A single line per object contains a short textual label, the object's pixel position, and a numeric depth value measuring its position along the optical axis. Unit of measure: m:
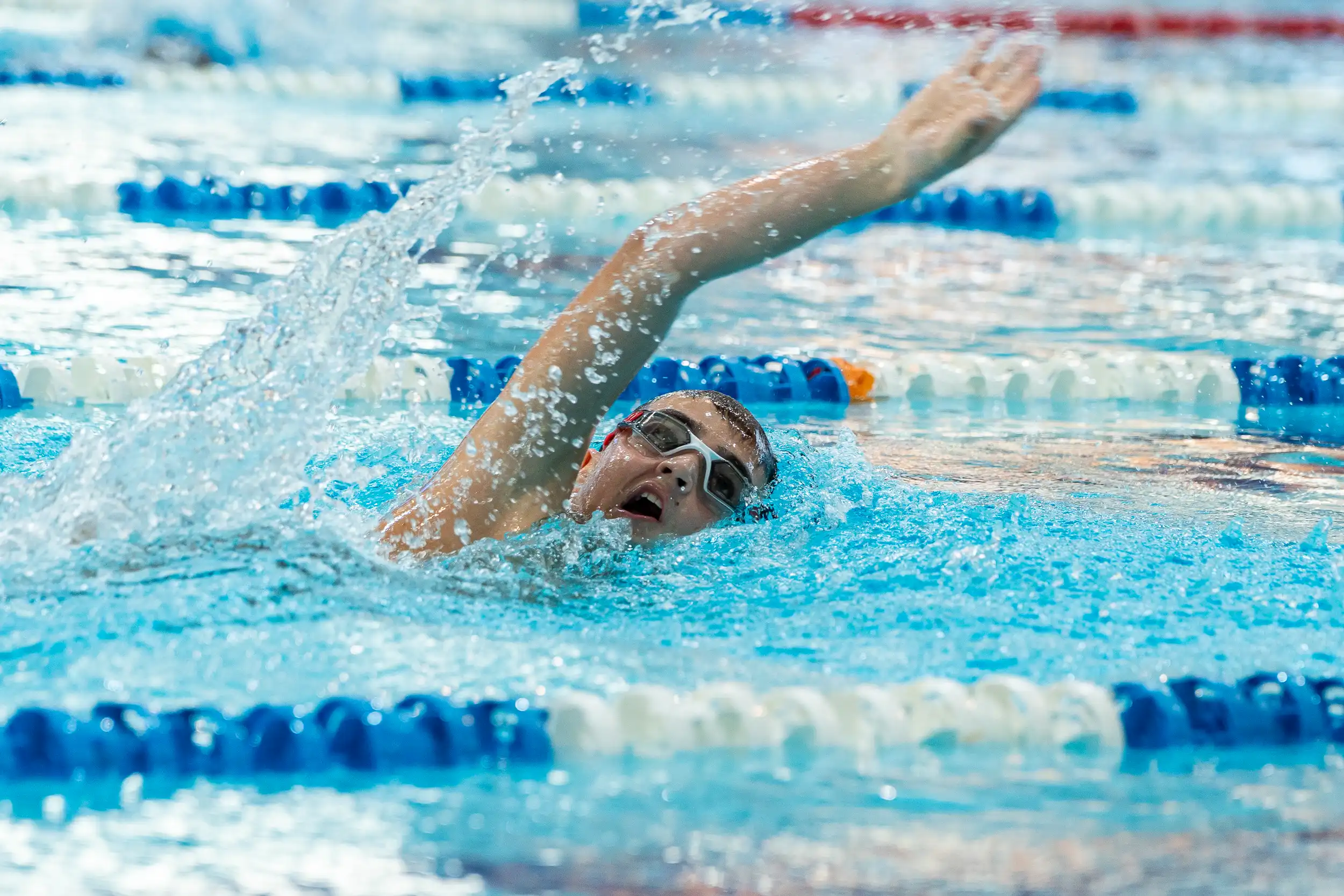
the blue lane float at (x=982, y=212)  11.50
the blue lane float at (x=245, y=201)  10.60
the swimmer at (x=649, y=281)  4.47
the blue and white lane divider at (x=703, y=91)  14.76
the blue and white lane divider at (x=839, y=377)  7.66
